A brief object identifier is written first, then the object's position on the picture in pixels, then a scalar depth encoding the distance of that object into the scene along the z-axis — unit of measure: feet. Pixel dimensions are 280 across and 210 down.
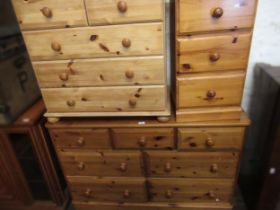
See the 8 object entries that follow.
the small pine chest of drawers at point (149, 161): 3.79
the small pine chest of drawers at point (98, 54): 2.96
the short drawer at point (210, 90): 3.31
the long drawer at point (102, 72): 3.27
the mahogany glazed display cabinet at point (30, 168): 4.21
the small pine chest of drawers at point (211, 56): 2.87
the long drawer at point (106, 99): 3.49
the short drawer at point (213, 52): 3.05
